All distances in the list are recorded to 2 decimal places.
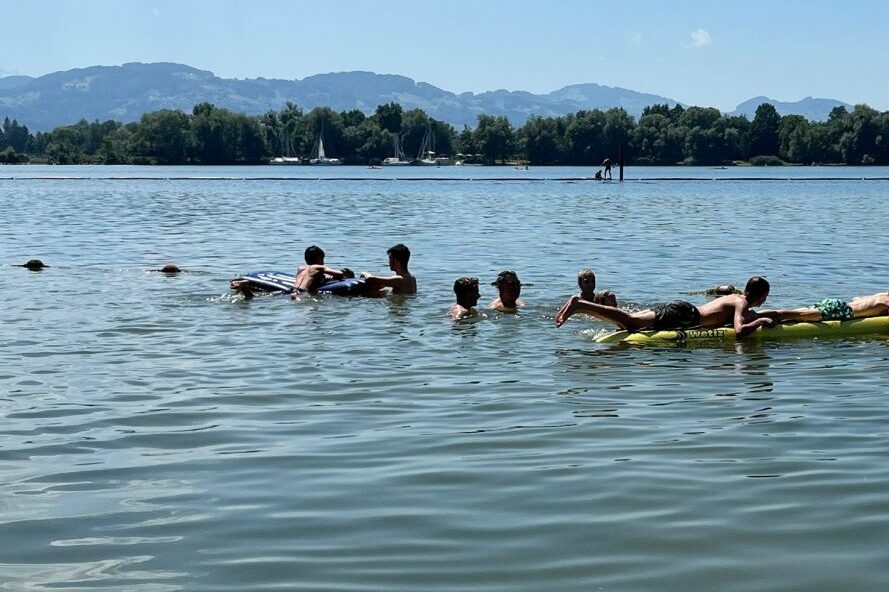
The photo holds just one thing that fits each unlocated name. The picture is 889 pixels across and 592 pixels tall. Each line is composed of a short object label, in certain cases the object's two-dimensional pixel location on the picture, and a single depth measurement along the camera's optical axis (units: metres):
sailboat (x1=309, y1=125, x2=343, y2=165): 193.75
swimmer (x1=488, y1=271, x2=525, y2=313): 15.55
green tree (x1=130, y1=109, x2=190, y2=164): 174.75
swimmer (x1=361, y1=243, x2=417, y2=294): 17.44
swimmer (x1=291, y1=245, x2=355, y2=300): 17.45
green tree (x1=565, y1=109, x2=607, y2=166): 178.62
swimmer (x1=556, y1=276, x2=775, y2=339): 12.91
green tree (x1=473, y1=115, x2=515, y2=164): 193.75
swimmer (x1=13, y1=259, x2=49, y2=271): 22.66
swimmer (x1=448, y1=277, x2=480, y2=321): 15.20
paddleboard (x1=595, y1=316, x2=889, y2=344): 12.74
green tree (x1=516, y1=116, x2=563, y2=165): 182.75
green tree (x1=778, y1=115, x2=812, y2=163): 171.88
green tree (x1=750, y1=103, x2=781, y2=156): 180.00
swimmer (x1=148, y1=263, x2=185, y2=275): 21.30
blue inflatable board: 17.53
